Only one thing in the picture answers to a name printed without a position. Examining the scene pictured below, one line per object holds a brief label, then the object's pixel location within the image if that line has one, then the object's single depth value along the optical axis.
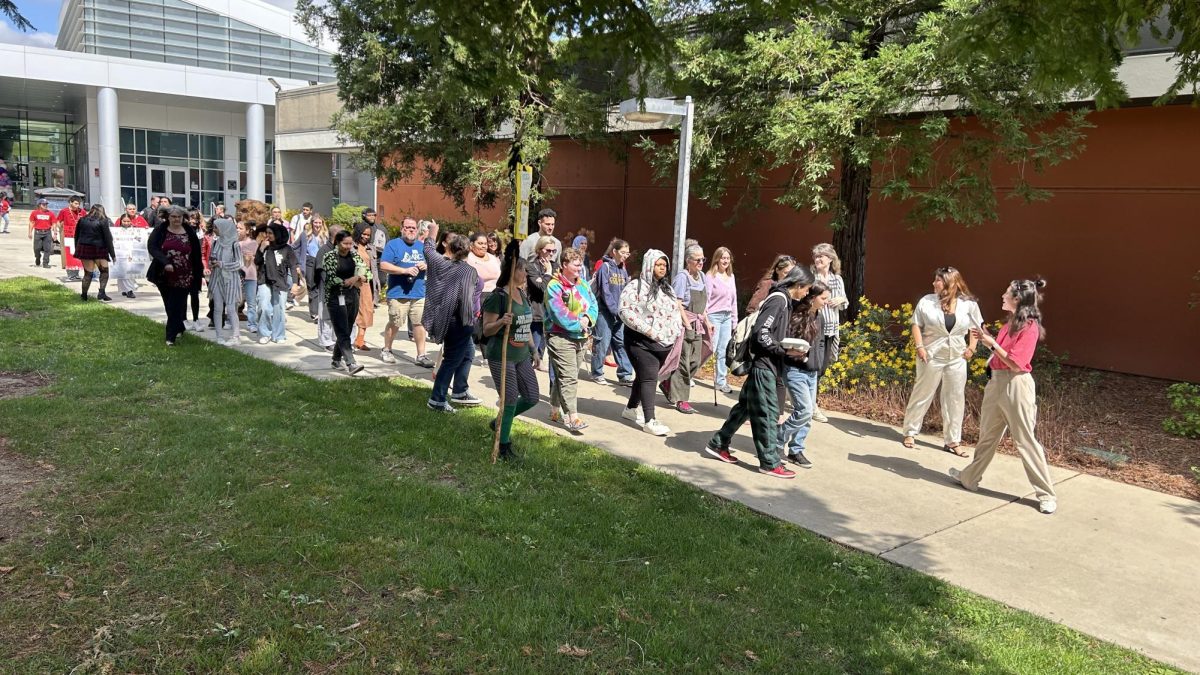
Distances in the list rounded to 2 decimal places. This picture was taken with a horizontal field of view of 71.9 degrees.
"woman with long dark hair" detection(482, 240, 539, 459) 6.63
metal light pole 9.70
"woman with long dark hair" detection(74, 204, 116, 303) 13.38
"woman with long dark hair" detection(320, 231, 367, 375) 9.49
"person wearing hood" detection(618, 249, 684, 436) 7.66
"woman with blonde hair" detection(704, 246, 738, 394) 9.59
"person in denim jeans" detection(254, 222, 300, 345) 11.23
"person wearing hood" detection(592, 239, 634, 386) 9.76
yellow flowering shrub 9.45
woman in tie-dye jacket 7.72
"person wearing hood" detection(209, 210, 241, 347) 10.70
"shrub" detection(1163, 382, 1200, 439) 8.30
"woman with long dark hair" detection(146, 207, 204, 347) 10.27
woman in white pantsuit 7.59
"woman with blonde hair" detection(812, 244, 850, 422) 8.11
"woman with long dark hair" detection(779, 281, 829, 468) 6.86
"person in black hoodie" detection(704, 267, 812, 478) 6.62
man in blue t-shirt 9.98
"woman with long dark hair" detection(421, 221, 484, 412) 8.06
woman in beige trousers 6.13
